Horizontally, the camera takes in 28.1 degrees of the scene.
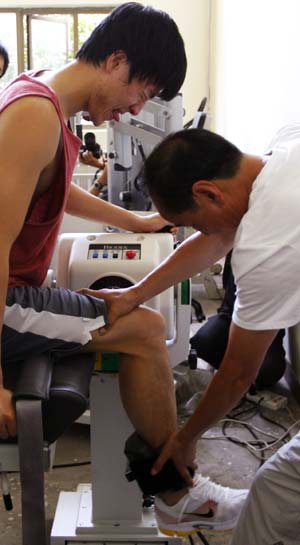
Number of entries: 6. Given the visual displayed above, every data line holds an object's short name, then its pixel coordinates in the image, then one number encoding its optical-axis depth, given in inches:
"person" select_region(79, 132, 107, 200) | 123.6
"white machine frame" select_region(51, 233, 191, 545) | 61.4
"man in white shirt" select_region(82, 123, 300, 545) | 41.1
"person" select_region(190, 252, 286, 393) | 101.2
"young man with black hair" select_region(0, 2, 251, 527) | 48.9
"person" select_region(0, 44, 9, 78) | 110.7
